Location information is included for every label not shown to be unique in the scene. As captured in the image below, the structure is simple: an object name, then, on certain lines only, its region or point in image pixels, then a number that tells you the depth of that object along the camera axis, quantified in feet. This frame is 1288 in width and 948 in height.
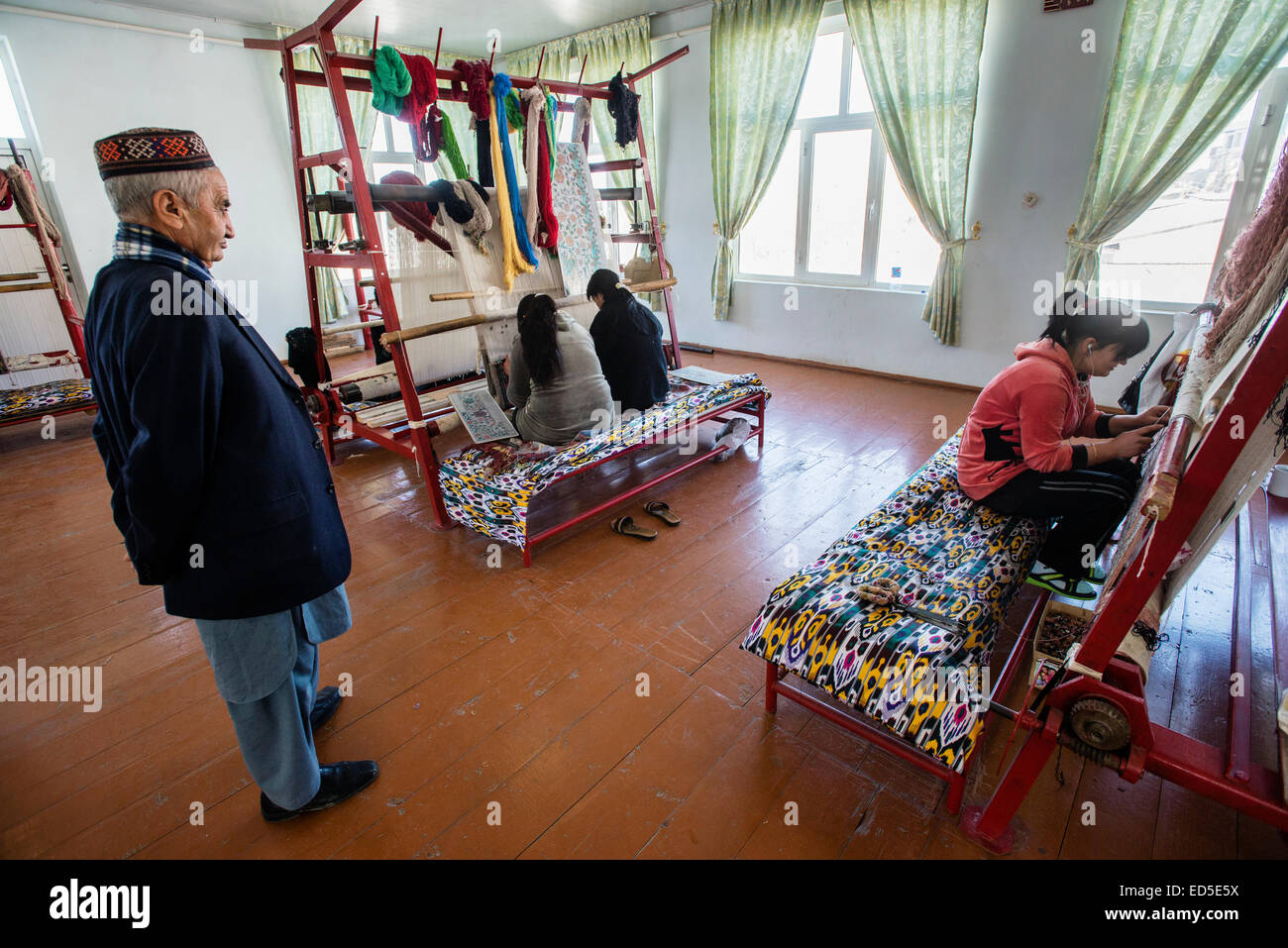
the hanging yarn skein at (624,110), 11.57
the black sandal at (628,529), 9.21
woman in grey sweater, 8.93
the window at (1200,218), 11.35
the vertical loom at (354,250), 8.07
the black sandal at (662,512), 9.61
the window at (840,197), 15.84
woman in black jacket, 10.06
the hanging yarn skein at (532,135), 10.11
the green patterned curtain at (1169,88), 10.71
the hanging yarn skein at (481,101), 9.27
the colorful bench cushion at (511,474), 8.31
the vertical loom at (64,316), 13.68
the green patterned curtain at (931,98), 13.44
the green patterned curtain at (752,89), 15.72
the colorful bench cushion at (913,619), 4.61
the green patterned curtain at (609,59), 18.66
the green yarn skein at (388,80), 8.19
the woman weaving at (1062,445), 6.25
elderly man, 3.56
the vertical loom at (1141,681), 3.45
